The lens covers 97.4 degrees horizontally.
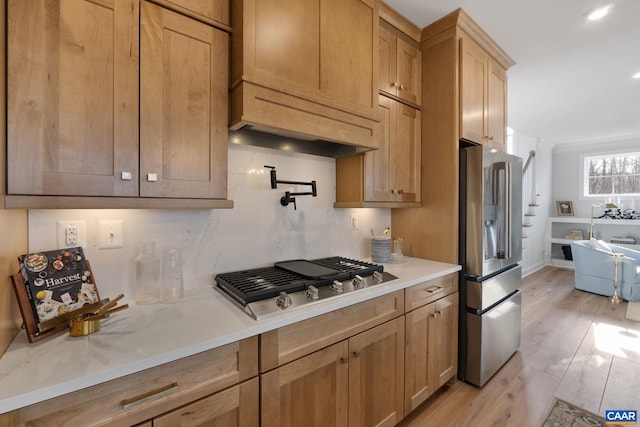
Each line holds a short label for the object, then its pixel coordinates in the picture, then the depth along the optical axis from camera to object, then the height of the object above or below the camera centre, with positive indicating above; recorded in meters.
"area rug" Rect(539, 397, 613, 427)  1.75 -1.31
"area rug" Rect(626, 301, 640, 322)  3.38 -1.25
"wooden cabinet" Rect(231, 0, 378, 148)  1.28 +0.75
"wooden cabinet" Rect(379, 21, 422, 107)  2.01 +1.10
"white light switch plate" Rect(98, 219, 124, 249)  1.25 -0.10
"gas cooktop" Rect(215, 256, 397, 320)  1.20 -0.35
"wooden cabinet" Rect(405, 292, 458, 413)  1.70 -0.90
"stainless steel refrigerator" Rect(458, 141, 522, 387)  2.03 -0.33
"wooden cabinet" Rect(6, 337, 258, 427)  0.74 -0.56
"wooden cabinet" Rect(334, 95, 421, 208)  1.94 +0.32
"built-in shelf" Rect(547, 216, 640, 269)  5.43 -0.36
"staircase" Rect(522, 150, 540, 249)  5.38 +0.42
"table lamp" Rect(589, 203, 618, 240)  5.60 +0.13
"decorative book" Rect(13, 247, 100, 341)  0.92 -0.27
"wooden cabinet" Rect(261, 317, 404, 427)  1.14 -0.80
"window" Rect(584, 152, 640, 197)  5.54 +0.78
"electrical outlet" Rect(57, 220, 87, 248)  1.17 -0.09
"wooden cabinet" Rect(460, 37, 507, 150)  2.11 +0.96
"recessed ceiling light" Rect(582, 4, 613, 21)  1.91 +1.39
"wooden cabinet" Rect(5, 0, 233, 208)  0.90 +0.40
